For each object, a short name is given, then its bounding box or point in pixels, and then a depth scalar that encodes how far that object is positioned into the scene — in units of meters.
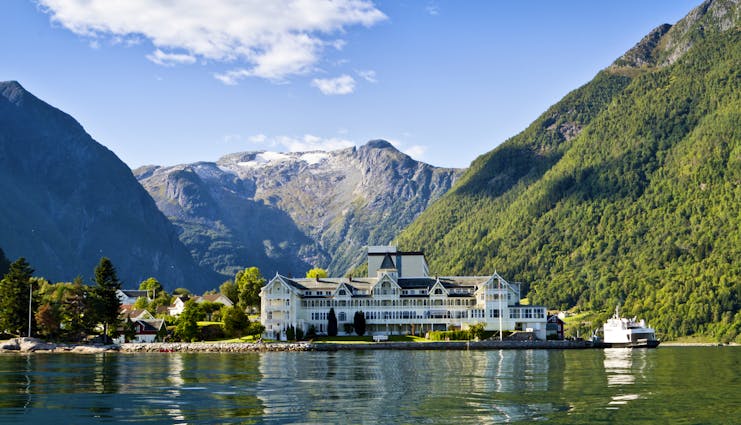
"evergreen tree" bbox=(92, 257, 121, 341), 146.25
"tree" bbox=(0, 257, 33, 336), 145.00
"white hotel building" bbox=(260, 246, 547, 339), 154.25
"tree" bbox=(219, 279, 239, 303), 193.06
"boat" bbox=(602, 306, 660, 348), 149.62
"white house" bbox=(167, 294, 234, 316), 187.88
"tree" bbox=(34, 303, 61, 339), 144.38
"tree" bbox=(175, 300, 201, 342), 148.29
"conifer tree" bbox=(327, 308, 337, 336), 157.00
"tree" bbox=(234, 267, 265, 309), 177.60
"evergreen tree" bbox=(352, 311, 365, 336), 155.50
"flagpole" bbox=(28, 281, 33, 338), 143.49
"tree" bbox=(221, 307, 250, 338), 149.00
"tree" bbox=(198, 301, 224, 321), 170.30
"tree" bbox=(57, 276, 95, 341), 147.25
